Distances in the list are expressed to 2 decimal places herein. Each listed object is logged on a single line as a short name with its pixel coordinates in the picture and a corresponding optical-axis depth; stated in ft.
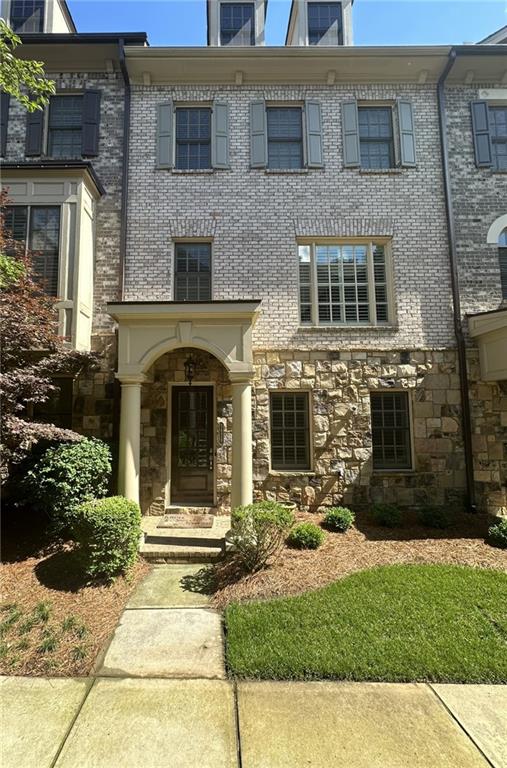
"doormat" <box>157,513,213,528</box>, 22.81
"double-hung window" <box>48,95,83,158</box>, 28.60
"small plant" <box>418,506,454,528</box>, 23.31
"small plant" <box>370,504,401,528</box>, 23.26
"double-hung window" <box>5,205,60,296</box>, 24.43
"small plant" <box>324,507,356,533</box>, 22.29
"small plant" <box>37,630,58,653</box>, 12.45
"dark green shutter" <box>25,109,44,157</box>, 27.89
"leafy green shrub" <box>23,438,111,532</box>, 19.61
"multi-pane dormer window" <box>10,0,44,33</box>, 31.27
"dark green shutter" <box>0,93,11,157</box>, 27.86
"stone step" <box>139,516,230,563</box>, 19.43
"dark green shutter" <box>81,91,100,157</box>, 27.66
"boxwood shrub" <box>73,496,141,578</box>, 17.08
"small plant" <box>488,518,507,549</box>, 20.36
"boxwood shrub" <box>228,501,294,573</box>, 17.37
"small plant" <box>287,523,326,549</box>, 19.70
